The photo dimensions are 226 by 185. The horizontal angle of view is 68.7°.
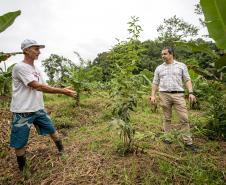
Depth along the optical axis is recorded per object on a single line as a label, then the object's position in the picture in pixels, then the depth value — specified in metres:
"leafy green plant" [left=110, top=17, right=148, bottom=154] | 2.20
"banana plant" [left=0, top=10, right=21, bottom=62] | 2.16
